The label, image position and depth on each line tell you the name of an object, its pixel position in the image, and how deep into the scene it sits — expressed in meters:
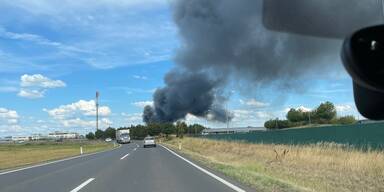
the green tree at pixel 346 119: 103.95
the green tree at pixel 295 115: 137.89
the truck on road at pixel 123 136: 108.44
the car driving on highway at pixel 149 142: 69.25
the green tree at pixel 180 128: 128.73
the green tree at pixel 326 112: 126.88
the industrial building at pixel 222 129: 170.71
